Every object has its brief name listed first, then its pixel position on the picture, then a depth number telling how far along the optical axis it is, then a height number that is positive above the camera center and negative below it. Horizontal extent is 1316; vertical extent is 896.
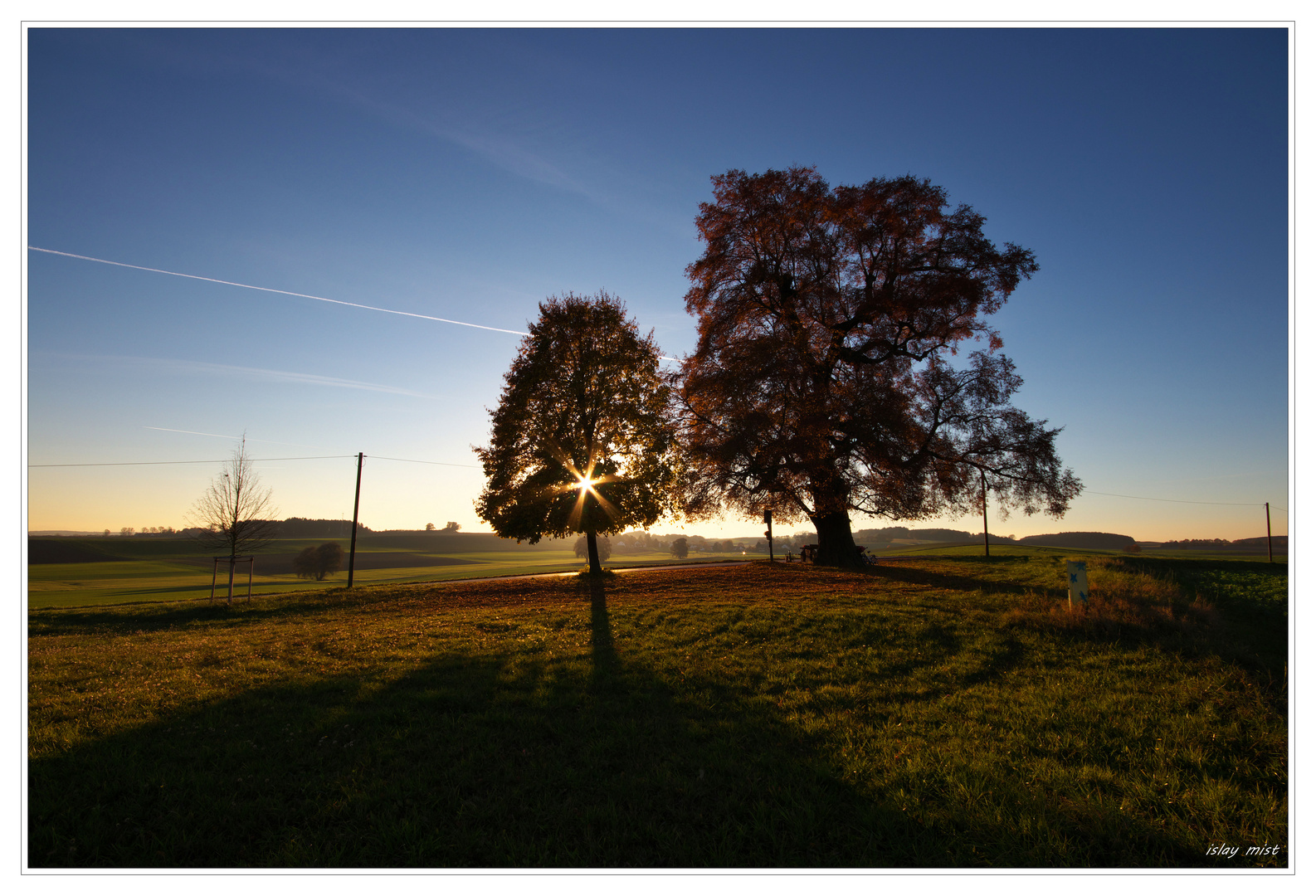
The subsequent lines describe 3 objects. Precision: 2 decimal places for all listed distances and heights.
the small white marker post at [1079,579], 10.74 -1.33
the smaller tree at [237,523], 20.27 -1.32
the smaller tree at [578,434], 23.06 +2.87
